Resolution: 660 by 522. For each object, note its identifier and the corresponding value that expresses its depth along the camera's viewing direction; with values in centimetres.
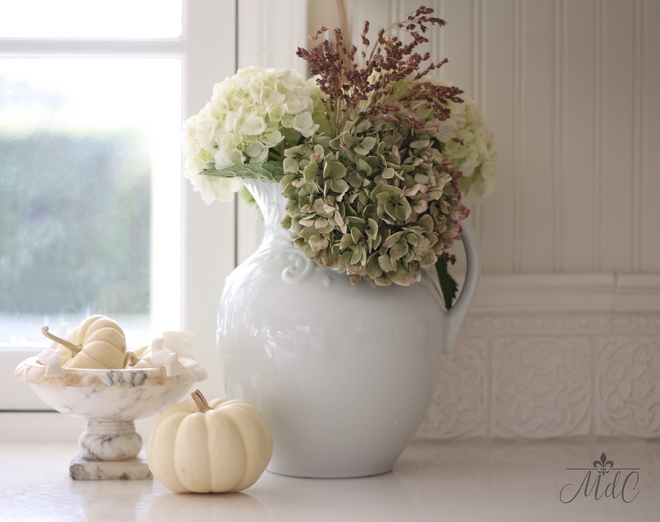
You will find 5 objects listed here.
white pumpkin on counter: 138
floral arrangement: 140
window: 166
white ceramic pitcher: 142
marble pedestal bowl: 142
